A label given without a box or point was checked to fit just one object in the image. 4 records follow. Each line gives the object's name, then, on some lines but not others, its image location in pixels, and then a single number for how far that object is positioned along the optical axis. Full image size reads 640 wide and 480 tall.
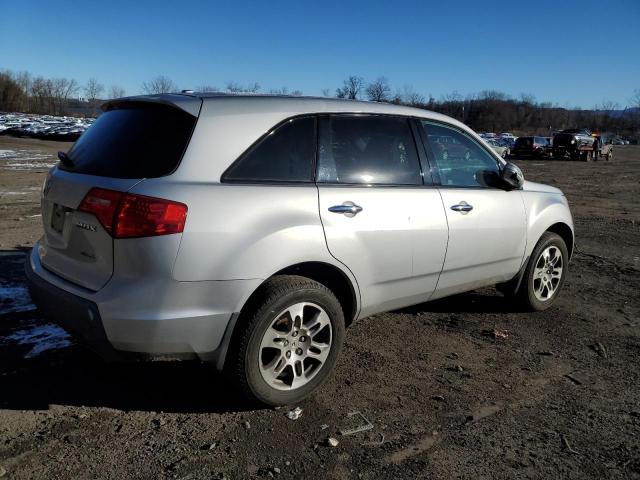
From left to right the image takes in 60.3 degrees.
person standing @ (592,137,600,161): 35.81
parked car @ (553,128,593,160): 35.06
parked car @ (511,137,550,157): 36.34
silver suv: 2.75
